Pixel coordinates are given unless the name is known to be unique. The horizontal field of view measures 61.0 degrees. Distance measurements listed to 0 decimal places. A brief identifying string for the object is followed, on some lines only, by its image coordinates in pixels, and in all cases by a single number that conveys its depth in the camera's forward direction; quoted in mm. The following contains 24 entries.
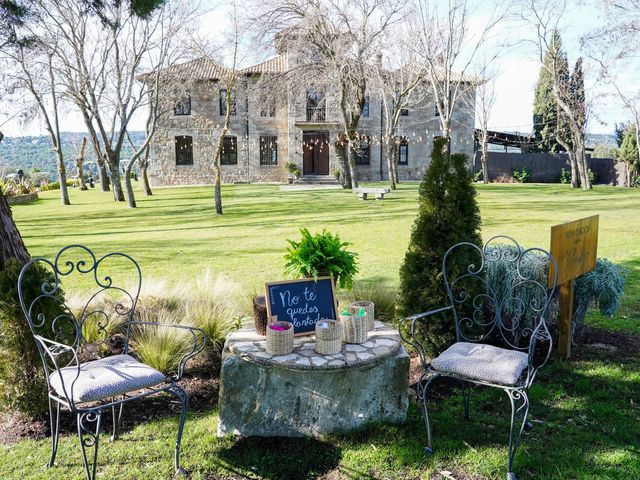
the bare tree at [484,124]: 32312
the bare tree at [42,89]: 18281
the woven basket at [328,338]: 3389
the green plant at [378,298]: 5520
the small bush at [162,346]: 4473
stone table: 3449
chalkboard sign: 3562
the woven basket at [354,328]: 3592
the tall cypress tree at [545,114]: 33828
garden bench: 18828
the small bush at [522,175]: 33781
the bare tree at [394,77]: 21672
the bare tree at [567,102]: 25333
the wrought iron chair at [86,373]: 2836
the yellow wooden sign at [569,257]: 4375
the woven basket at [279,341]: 3369
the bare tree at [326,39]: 19562
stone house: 30531
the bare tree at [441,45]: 19236
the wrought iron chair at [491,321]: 3158
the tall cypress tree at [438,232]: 4504
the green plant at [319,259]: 3652
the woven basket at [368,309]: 3763
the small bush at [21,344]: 3594
